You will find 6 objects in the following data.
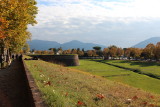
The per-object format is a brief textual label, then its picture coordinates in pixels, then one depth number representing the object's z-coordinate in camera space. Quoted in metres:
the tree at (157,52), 87.59
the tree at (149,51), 93.17
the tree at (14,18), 16.59
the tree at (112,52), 132.88
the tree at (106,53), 135.82
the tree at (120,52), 136.16
